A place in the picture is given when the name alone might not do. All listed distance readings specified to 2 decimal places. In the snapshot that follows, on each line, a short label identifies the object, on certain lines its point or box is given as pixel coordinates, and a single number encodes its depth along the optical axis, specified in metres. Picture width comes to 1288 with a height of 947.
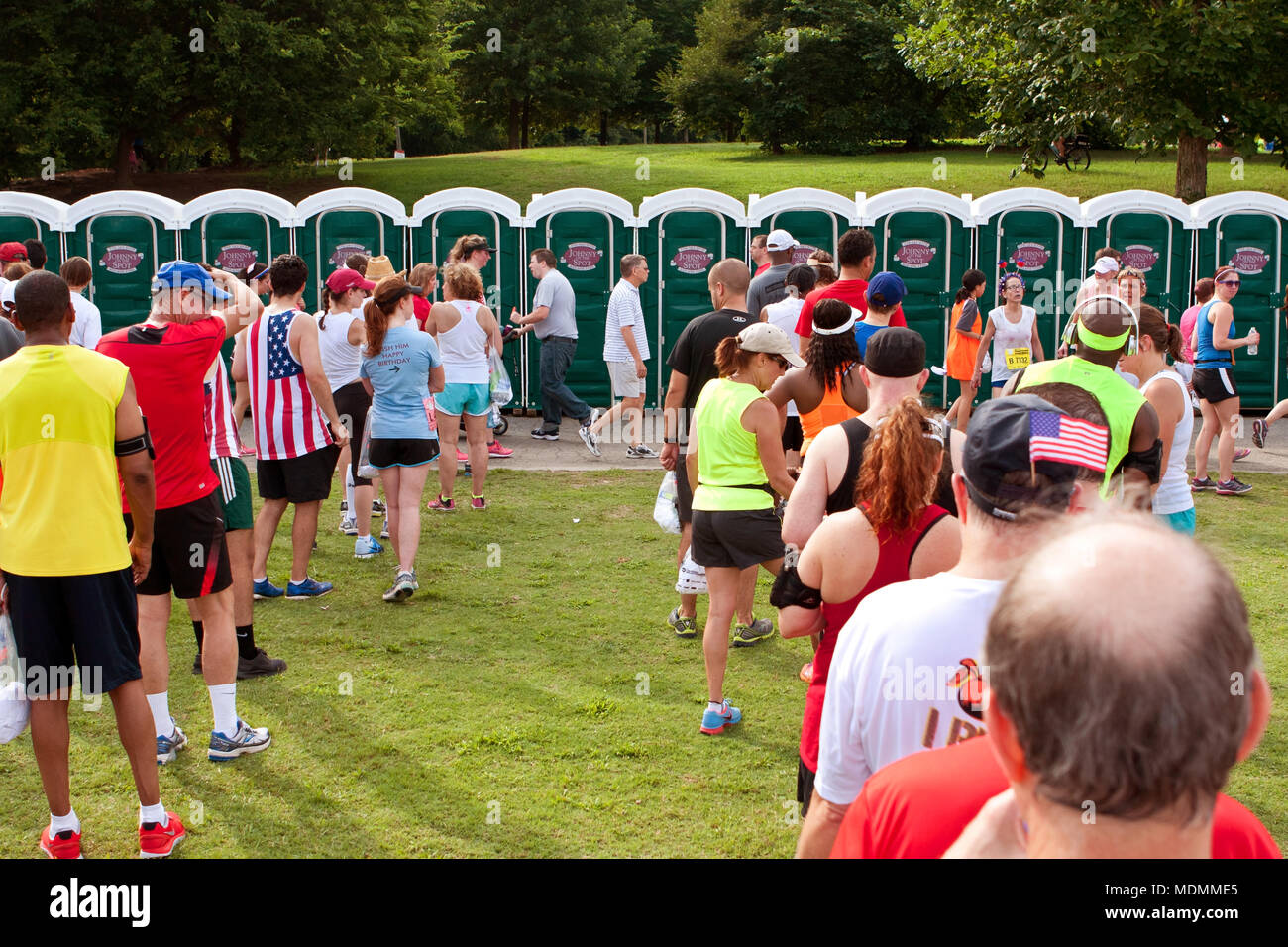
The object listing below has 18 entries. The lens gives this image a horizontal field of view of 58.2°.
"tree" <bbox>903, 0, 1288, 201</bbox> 19.02
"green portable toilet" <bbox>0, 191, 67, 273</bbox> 13.31
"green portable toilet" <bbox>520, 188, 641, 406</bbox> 13.59
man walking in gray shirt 12.03
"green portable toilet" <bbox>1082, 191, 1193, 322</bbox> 13.93
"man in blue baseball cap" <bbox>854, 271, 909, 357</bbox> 5.77
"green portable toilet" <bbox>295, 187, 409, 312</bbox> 13.45
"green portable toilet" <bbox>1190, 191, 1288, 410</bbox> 13.90
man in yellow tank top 3.88
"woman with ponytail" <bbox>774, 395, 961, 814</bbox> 3.01
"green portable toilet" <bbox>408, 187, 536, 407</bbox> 13.51
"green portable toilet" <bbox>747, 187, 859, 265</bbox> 13.72
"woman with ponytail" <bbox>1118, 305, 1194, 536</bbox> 4.77
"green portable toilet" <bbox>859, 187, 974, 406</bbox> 13.83
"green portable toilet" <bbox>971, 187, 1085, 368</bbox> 13.93
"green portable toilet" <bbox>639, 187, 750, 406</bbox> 13.66
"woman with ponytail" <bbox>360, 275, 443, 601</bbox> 7.09
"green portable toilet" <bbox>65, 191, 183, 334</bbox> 13.37
